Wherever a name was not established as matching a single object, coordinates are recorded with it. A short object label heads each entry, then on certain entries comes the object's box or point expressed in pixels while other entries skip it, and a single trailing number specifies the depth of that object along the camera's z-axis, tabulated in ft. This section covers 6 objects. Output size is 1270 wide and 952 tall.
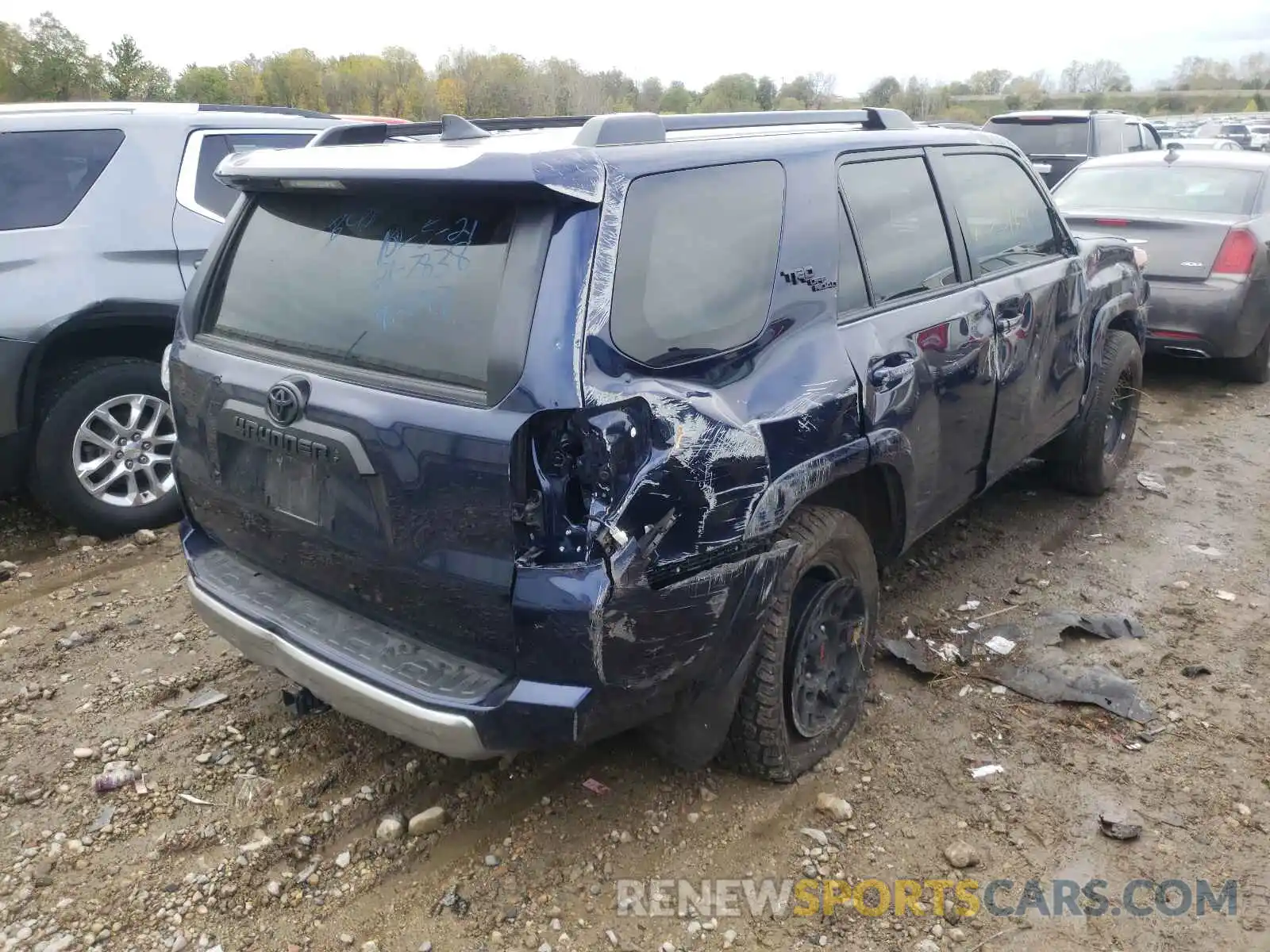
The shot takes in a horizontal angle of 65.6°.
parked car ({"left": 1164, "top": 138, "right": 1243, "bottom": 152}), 53.42
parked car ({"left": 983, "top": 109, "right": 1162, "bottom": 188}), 39.55
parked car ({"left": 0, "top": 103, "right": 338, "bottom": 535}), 14.48
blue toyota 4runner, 7.28
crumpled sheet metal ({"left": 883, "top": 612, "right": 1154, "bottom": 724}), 11.38
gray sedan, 22.53
